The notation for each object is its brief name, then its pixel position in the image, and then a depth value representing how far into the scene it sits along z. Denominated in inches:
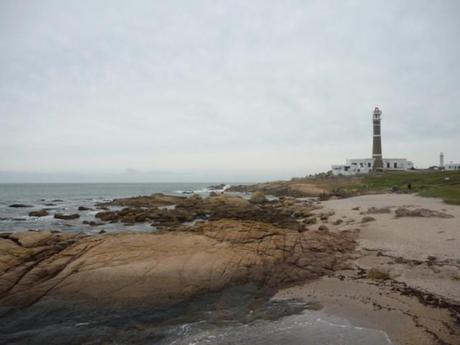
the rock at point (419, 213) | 895.1
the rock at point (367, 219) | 927.0
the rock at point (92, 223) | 1226.6
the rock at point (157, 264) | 469.4
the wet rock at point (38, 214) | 1517.1
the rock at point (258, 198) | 1861.5
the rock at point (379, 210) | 1056.8
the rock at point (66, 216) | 1402.8
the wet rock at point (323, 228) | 850.4
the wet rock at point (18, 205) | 2000.1
